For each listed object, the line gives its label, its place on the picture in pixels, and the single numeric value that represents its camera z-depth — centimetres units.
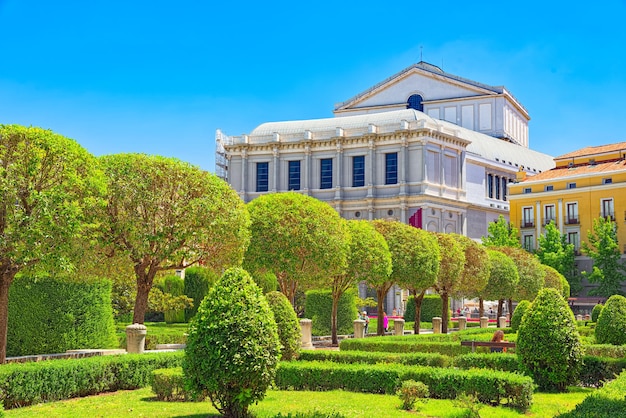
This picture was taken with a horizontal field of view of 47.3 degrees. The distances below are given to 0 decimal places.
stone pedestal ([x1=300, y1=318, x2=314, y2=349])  2818
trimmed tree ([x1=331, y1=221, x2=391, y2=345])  3353
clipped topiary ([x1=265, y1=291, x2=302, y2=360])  1922
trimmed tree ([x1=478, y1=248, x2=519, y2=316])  4666
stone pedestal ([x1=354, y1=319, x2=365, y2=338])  3484
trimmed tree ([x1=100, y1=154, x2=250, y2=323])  2495
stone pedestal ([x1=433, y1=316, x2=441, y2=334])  4216
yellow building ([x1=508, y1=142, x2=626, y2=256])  6569
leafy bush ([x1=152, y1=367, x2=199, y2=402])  1659
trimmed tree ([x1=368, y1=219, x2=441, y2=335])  3634
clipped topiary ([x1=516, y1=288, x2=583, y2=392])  1730
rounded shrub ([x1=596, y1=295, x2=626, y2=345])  2564
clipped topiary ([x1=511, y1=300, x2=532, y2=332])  3111
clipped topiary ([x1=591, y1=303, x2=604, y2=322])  4352
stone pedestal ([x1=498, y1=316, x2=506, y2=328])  4636
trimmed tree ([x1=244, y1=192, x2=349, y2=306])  3081
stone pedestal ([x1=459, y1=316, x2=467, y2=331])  4288
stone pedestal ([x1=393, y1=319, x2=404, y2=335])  3750
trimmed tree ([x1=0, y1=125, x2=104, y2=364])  1845
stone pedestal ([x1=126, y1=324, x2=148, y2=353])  2189
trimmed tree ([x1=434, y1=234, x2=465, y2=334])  4019
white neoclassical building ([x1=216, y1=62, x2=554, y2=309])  7575
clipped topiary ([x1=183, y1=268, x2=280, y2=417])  1248
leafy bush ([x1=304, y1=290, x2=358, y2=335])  4078
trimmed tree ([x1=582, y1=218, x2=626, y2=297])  6281
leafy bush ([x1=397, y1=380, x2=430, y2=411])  1504
